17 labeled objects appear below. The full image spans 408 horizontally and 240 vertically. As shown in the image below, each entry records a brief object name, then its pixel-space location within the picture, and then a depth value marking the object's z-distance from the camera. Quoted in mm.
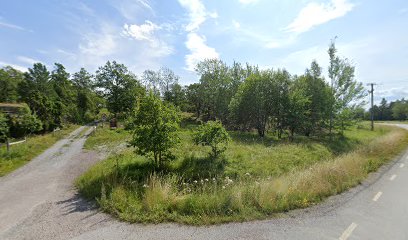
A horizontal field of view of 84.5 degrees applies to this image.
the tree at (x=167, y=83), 57062
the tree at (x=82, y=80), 69250
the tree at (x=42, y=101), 31781
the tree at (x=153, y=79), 57906
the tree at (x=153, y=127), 10344
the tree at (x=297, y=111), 25734
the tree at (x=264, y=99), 27625
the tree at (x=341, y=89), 28328
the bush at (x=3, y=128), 15953
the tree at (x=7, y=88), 49688
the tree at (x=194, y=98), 52400
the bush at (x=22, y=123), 24075
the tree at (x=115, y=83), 48616
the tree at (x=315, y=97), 27953
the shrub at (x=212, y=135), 13352
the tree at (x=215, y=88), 39906
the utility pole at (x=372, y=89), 45062
